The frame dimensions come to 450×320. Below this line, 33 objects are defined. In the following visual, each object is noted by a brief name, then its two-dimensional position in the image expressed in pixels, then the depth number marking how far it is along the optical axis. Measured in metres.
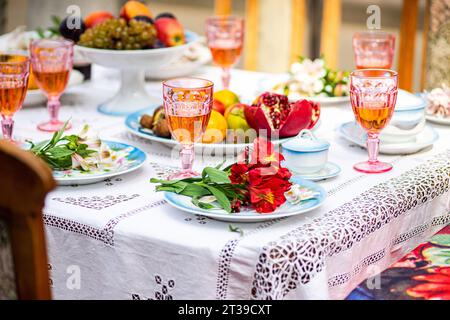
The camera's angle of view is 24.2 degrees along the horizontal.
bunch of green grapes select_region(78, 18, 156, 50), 1.77
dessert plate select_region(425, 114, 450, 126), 1.70
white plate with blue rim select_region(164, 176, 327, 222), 1.25
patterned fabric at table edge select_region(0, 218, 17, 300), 1.07
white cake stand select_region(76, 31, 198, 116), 1.77
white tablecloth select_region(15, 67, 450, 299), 1.21
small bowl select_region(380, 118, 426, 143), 1.56
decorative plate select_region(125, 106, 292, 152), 1.51
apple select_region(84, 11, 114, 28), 1.87
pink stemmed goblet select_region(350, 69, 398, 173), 1.45
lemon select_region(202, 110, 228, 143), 1.54
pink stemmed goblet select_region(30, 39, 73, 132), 1.64
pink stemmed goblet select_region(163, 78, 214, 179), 1.40
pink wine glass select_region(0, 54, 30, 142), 1.50
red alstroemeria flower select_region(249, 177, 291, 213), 1.25
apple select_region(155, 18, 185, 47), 1.83
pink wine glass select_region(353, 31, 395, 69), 1.80
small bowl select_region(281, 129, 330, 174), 1.42
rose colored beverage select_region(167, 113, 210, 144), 1.40
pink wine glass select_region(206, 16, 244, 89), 1.86
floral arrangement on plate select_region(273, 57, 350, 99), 1.83
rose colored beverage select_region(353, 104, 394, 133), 1.45
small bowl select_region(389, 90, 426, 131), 1.55
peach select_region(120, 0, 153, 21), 1.86
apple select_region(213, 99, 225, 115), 1.63
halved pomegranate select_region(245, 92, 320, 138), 1.54
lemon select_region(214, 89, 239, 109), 1.66
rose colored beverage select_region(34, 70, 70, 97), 1.66
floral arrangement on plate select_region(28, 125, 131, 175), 1.42
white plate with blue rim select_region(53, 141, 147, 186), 1.39
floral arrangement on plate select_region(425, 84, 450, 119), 1.71
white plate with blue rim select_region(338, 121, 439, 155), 1.55
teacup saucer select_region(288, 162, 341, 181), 1.42
